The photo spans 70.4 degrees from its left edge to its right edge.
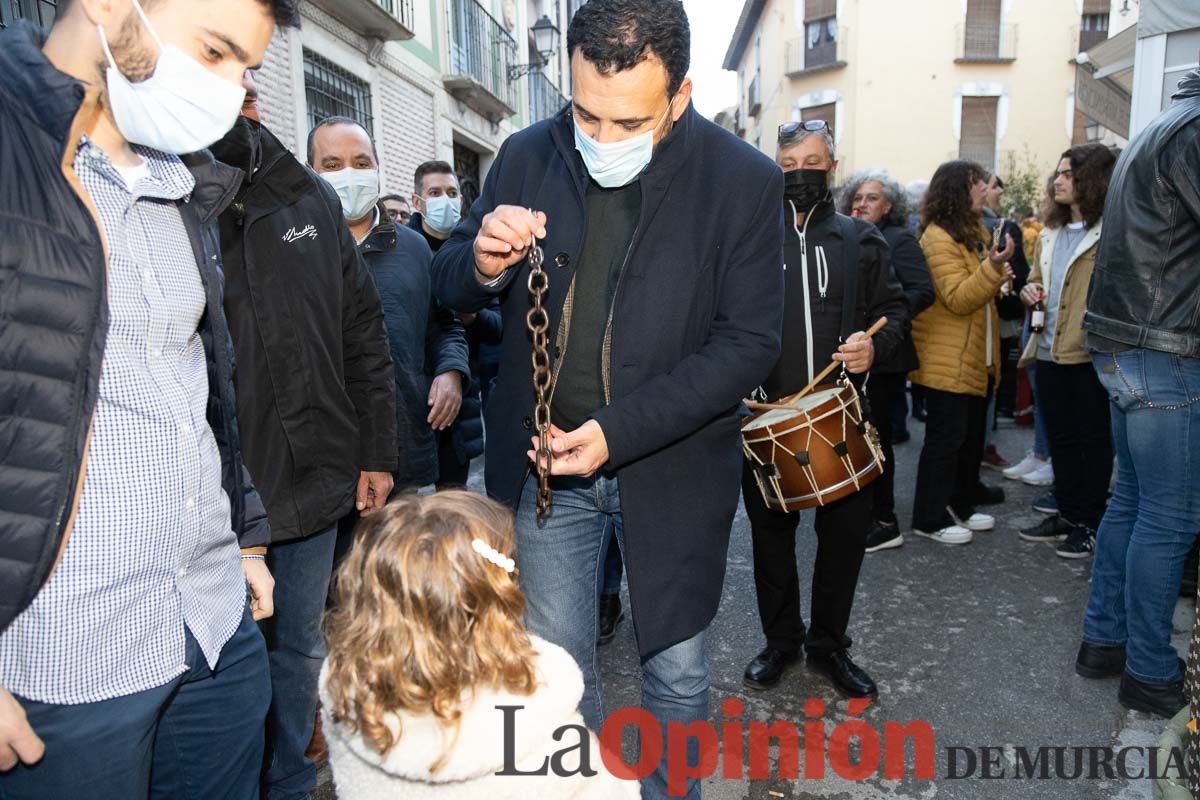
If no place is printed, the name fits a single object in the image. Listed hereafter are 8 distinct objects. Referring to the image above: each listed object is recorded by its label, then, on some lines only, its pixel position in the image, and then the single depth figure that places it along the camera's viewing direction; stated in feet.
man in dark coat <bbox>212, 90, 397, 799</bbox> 7.54
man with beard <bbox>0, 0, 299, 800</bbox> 4.27
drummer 11.18
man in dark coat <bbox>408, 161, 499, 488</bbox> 14.38
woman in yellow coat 16.31
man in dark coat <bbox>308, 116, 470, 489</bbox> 11.74
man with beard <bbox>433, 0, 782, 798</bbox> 6.83
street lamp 49.37
